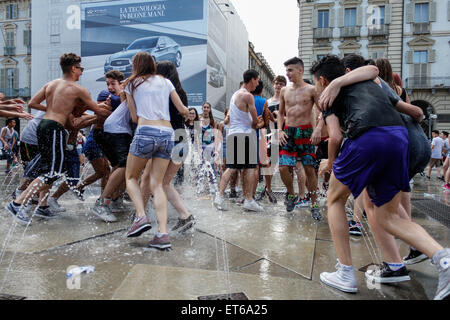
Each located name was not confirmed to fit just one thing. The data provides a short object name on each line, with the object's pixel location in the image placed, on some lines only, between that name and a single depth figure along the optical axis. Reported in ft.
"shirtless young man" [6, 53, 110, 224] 13.07
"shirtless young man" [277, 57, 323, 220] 15.70
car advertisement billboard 89.30
